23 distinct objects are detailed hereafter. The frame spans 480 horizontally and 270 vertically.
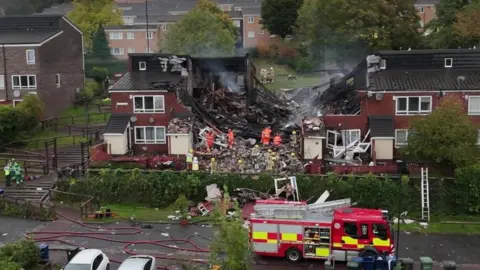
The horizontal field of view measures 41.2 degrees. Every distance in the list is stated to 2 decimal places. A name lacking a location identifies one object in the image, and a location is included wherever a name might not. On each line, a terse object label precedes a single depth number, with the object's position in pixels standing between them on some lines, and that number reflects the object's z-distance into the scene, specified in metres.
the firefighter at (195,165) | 36.28
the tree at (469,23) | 53.16
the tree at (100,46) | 79.10
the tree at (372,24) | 60.94
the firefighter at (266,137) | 40.86
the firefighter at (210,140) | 39.68
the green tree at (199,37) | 63.75
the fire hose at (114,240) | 28.18
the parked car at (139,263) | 23.14
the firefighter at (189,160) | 36.79
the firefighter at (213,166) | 35.99
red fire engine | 25.17
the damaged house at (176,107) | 40.06
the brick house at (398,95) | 37.75
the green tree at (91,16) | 79.88
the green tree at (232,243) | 21.06
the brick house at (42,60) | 52.03
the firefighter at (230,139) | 40.22
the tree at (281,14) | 83.94
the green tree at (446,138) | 32.62
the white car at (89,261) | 23.38
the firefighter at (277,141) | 40.59
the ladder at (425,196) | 32.25
